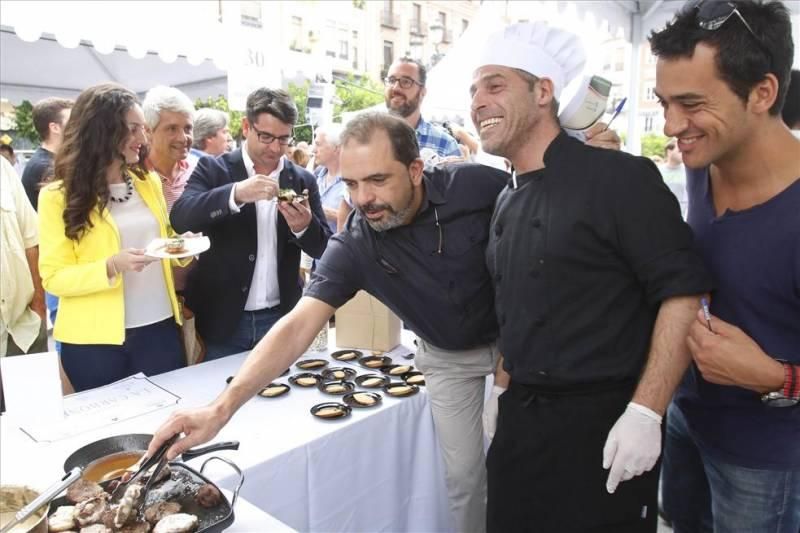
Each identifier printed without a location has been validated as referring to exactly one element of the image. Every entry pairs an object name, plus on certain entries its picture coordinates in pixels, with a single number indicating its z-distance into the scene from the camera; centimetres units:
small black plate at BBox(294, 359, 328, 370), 256
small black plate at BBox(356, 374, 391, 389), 232
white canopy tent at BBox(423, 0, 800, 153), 493
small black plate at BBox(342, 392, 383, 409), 209
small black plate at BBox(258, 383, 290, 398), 222
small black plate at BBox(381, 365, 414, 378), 245
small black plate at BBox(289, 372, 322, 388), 234
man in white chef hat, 134
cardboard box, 273
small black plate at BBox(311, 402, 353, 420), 199
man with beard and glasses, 363
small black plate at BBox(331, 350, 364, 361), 269
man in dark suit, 255
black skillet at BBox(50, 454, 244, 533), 118
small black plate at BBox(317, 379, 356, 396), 224
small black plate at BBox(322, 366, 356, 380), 240
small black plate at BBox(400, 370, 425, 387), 233
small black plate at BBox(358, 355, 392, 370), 258
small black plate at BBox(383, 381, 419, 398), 219
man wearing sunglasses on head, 125
